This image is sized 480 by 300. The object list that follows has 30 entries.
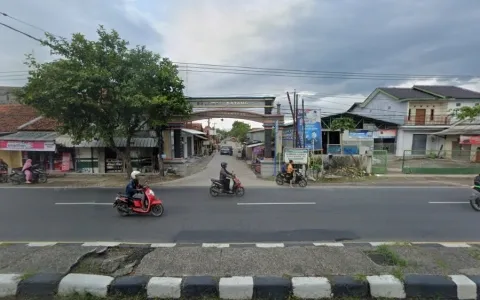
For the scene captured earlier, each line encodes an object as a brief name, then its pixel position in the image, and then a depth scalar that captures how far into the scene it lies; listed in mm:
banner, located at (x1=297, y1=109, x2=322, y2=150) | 16016
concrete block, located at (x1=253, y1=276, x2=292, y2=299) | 2914
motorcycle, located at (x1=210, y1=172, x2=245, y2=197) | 10316
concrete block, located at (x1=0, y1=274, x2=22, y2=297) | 2941
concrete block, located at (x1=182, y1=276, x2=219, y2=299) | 2918
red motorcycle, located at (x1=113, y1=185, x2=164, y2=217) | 7320
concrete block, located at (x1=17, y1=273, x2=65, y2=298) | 2957
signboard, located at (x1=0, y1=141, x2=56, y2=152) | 15695
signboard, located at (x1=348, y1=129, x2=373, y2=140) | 20342
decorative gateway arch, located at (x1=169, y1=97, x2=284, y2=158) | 16469
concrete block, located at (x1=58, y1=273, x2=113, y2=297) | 2932
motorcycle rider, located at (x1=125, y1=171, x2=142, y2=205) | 7370
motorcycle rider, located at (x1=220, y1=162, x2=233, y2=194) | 10236
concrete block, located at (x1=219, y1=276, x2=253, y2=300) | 2889
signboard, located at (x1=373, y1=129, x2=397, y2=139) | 26750
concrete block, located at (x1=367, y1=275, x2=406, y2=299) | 2914
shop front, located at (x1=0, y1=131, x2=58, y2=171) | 15711
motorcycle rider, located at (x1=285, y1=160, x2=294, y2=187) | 13023
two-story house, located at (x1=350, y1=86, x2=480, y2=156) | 26359
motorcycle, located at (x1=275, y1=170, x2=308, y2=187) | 12828
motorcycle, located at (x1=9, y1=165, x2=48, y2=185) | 13844
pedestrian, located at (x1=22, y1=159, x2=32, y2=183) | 13859
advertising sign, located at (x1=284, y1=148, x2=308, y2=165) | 14398
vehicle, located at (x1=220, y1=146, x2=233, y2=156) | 40531
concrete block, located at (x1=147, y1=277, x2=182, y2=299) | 2889
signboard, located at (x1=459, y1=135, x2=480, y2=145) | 18375
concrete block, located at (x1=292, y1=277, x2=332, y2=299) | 2902
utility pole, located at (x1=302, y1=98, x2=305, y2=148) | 16078
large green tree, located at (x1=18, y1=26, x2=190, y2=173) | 11461
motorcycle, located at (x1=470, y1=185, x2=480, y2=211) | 8053
